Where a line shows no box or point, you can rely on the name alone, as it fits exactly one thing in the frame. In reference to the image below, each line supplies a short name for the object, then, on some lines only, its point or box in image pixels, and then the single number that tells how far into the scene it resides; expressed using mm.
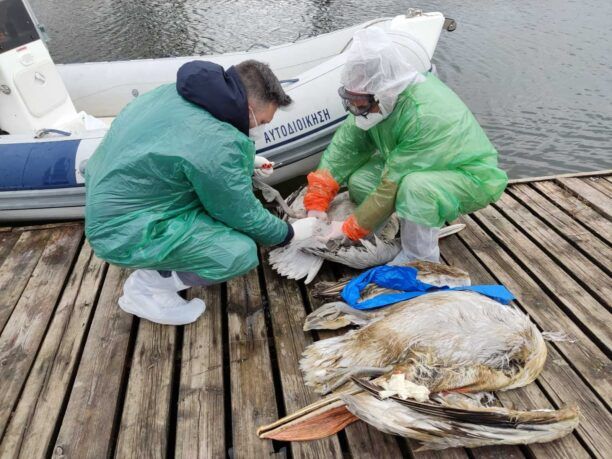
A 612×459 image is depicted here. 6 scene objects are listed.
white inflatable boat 3824
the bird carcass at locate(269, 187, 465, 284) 2975
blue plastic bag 2613
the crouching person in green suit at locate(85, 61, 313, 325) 2209
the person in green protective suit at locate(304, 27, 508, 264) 2711
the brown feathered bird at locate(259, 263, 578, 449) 1990
